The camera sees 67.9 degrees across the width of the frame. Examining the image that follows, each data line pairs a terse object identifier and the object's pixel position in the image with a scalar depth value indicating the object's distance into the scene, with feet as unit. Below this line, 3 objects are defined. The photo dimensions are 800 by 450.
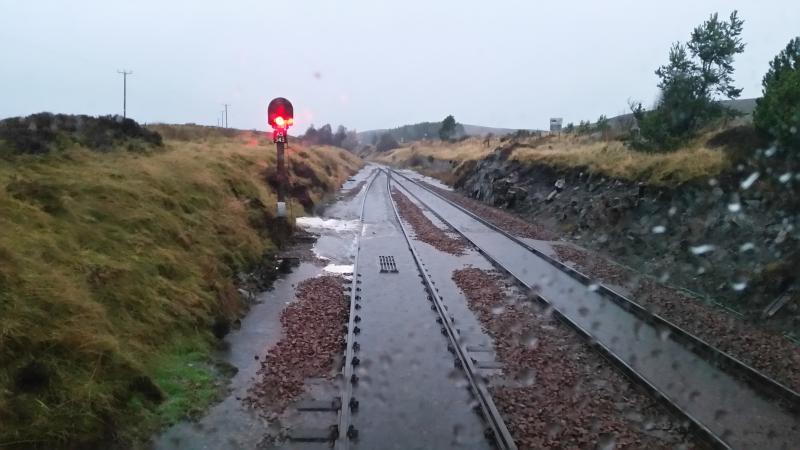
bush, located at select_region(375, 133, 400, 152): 513.04
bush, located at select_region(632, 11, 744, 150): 76.33
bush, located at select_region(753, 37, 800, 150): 46.62
